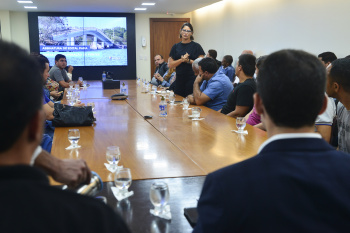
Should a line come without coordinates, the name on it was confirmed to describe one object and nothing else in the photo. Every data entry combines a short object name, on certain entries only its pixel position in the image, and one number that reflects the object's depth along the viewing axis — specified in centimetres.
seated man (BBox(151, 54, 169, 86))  863
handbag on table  311
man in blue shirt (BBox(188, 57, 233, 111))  445
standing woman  569
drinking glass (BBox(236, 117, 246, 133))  283
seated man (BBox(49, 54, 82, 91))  722
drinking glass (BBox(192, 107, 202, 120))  347
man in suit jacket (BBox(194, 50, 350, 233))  97
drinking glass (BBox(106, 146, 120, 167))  197
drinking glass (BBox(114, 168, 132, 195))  160
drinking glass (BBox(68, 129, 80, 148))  240
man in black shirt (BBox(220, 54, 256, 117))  386
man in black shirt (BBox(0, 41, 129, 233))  64
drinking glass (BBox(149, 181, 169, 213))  143
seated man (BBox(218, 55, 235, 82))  881
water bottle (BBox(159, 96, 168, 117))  360
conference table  168
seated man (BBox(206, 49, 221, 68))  875
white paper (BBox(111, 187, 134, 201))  158
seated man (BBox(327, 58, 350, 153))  239
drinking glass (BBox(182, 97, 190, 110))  406
